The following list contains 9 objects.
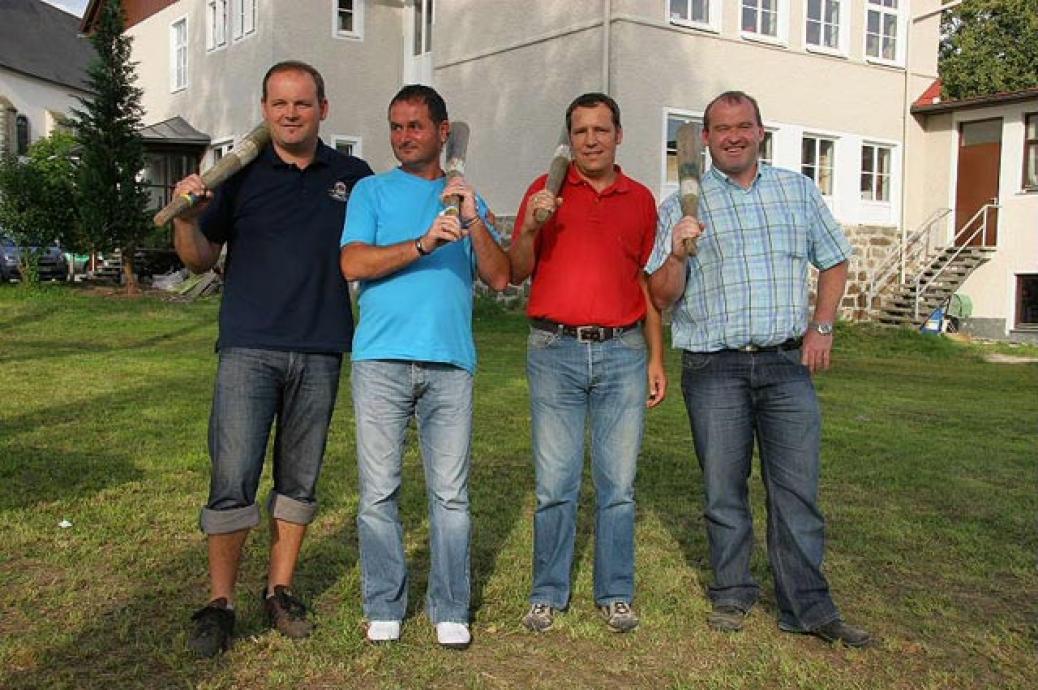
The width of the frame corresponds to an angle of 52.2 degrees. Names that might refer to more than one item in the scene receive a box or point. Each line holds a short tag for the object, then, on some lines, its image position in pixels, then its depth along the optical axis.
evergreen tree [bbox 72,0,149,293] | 22.58
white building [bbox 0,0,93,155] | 49.84
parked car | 25.56
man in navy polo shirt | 4.00
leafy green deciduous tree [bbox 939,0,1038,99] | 39.69
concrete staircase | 21.77
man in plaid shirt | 4.25
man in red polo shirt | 4.23
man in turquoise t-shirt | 3.98
